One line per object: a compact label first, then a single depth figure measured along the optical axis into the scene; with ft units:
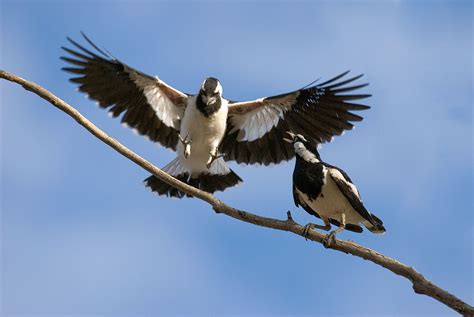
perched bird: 46.55
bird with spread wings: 60.64
